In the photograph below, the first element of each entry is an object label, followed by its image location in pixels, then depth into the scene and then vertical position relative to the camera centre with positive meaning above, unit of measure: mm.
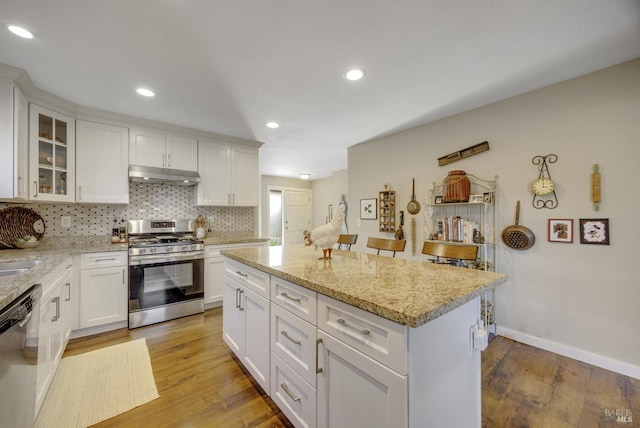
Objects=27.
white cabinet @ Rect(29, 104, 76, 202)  2266 +591
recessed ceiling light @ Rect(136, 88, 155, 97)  2285 +1145
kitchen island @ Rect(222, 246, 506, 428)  855 -531
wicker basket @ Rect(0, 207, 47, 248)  2330 -79
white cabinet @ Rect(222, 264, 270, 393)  1595 -769
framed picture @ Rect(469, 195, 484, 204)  2521 +155
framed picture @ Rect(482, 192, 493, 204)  2539 +173
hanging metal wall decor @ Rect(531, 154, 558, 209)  2227 +246
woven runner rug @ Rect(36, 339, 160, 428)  1505 -1191
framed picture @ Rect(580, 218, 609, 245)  2001 -140
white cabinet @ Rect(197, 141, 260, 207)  3422 +590
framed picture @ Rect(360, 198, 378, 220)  3768 +89
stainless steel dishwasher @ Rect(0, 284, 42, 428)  993 -639
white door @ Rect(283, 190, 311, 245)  7172 +31
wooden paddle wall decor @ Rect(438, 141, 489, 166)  2629 +673
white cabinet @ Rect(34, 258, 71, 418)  1488 -772
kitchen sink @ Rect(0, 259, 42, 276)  1792 -368
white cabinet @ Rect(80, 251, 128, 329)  2453 -730
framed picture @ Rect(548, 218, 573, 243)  2156 -141
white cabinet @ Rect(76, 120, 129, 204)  2656 +586
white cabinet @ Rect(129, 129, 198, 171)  2953 +815
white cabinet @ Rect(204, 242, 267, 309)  3172 -768
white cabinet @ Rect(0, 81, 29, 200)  1976 +606
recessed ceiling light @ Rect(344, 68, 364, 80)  1991 +1140
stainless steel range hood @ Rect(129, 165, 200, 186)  2873 +482
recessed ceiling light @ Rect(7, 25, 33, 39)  1523 +1149
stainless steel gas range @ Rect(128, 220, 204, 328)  2680 -652
